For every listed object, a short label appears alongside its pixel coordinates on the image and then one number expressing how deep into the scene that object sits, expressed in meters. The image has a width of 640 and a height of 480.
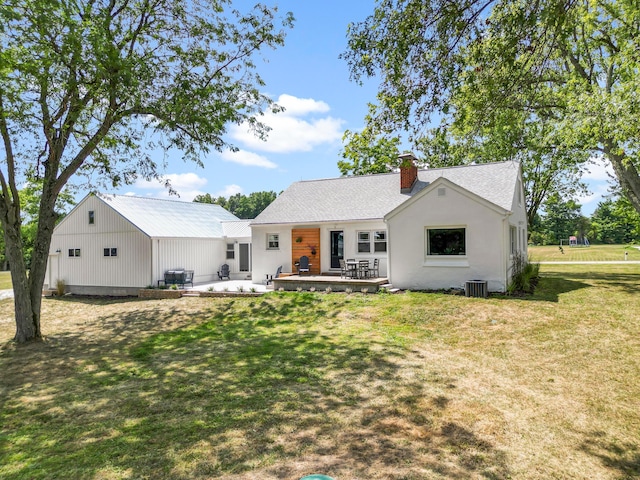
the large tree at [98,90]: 9.09
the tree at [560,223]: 80.31
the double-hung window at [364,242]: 17.94
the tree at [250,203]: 97.57
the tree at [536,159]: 19.19
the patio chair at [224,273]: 22.63
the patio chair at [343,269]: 16.97
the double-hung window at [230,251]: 23.77
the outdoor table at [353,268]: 16.66
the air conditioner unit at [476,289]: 13.62
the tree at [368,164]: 32.91
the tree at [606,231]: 71.62
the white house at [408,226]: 14.47
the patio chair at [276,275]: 19.16
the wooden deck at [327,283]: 15.29
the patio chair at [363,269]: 16.66
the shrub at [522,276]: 14.69
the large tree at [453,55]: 6.02
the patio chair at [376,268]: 17.31
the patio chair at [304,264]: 18.45
